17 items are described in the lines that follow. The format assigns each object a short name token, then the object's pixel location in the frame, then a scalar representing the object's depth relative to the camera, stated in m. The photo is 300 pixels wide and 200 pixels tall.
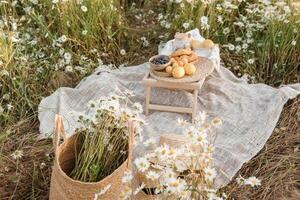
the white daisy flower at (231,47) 4.37
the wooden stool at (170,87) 3.53
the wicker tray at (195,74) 3.52
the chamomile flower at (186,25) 4.43
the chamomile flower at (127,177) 2.29
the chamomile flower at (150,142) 2.37
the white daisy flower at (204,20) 4.35
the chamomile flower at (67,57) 4.20
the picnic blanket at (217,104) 3.50
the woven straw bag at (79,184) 2.58
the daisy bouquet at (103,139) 2.70
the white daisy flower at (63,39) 4.24
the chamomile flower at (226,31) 4.48
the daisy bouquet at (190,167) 2.24
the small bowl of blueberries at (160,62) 3.55
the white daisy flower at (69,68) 4.13
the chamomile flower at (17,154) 3.26
